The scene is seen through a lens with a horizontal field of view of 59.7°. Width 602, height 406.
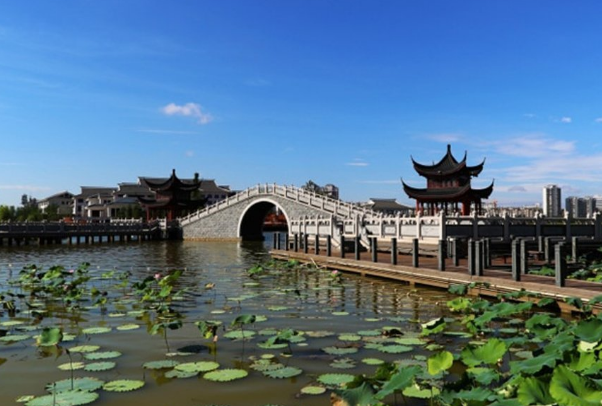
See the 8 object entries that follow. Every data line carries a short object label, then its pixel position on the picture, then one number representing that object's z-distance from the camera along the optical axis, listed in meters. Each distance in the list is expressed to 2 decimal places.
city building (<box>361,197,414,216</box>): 75.39
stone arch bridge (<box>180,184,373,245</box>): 36.50
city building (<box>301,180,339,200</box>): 85.94
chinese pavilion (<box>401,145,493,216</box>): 32.44
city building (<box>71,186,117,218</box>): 80.75
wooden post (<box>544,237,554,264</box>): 14.91
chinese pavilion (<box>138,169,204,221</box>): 50.16
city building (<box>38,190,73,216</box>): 99.59
